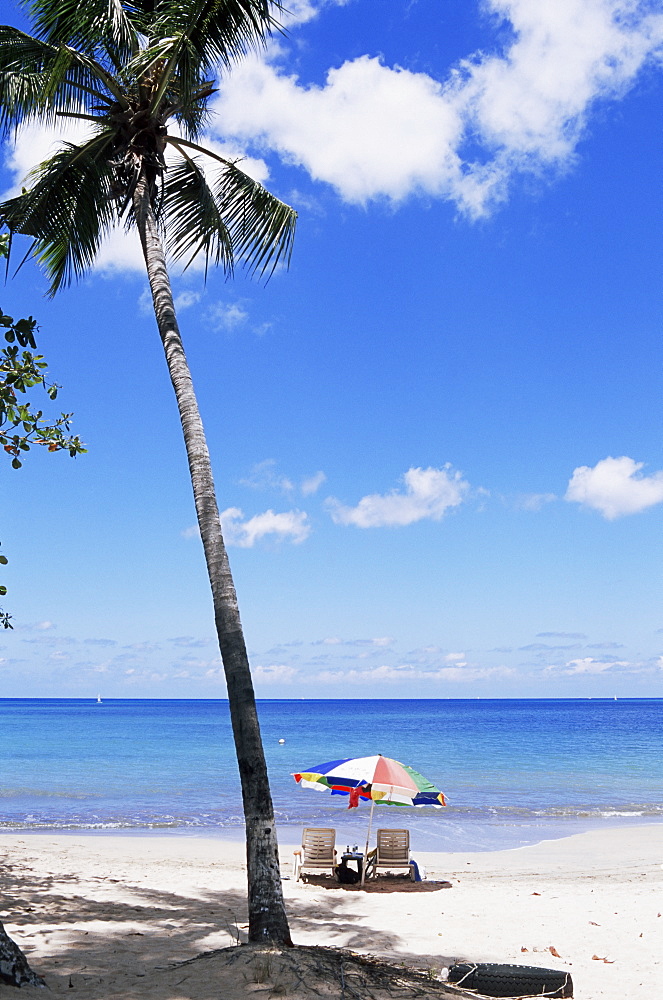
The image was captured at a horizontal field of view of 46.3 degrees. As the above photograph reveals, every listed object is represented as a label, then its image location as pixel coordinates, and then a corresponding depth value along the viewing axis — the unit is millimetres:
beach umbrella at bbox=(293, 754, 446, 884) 11633
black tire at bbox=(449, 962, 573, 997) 6047
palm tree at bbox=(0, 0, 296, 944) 7514
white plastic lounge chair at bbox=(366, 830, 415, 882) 12188
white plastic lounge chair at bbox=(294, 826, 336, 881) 12016
